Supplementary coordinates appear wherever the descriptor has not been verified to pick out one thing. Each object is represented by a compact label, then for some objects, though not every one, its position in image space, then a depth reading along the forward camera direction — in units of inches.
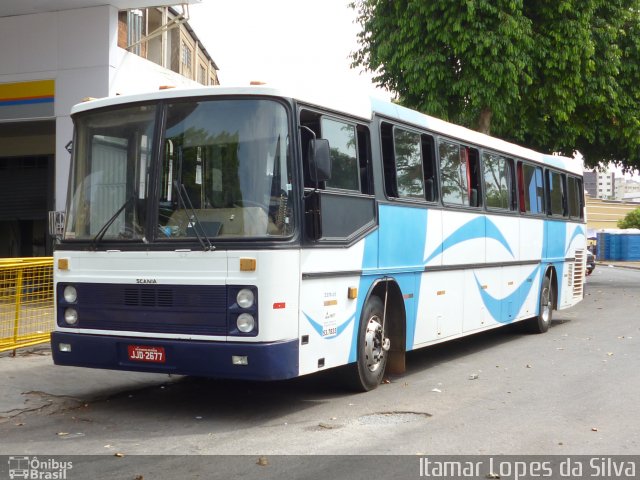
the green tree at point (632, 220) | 3998.8
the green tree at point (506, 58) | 831.7
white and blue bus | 295.1
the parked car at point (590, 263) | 1469.0
